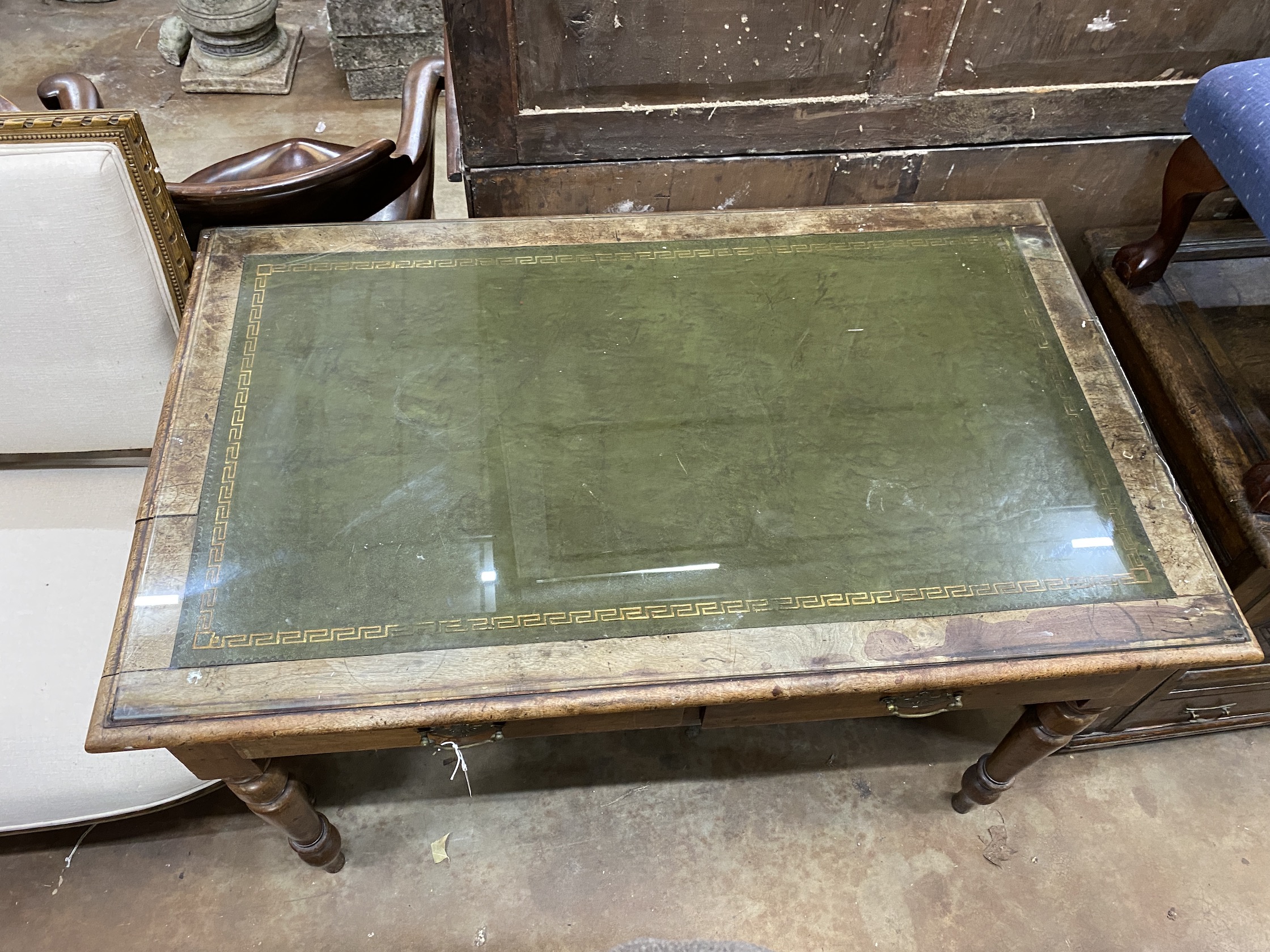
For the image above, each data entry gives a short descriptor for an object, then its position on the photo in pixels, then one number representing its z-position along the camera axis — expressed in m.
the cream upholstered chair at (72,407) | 1.36
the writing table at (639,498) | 1.19
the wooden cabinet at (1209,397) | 1.57
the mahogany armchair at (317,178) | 1.61
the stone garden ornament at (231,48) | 3.46
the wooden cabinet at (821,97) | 1.63
